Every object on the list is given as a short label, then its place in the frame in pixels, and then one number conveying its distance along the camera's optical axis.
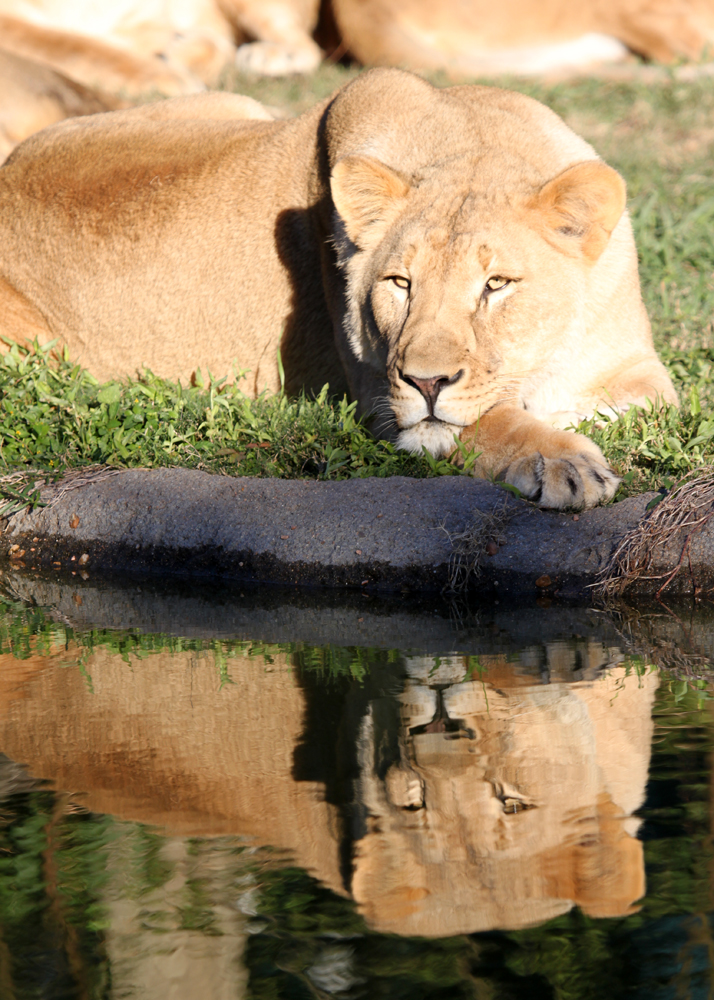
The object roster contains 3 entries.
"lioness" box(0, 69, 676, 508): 8.22
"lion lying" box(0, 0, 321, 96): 20.52
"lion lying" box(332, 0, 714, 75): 21.81
